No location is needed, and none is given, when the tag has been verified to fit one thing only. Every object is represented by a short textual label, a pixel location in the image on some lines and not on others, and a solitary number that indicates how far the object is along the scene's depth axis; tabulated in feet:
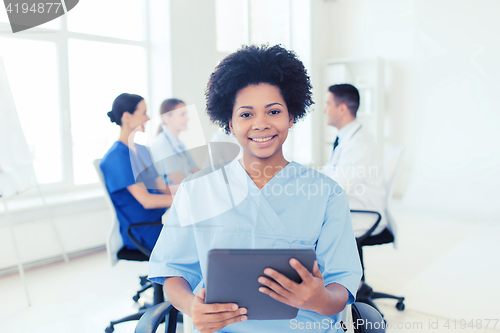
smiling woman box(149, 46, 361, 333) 3.44
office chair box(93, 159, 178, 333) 6.24
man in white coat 7.20
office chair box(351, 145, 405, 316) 6.81
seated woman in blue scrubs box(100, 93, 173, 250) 6.45
